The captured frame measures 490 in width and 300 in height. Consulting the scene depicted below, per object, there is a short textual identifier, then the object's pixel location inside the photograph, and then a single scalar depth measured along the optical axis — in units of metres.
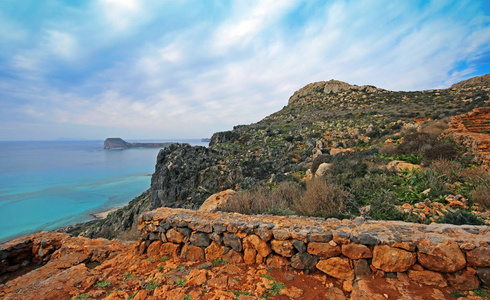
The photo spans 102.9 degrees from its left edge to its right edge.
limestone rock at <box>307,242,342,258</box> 3.06
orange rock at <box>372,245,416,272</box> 2.75
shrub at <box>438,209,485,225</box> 3.60
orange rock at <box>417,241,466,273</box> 2.57
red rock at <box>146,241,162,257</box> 4.40
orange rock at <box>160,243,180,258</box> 4.18
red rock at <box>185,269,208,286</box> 3.19
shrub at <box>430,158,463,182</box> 5.53
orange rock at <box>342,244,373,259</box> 2.92
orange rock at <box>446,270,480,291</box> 2.50
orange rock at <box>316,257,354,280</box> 2.98
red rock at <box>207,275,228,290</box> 3.06
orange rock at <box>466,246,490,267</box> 2.47
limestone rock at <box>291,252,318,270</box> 3.16
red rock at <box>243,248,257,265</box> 3.57
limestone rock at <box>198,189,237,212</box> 6.66
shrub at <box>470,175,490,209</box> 4.22
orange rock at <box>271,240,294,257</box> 3.27
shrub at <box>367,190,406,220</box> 4.46
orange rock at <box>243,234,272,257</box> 3.47
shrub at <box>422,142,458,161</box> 6.88
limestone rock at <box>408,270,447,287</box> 2.62
